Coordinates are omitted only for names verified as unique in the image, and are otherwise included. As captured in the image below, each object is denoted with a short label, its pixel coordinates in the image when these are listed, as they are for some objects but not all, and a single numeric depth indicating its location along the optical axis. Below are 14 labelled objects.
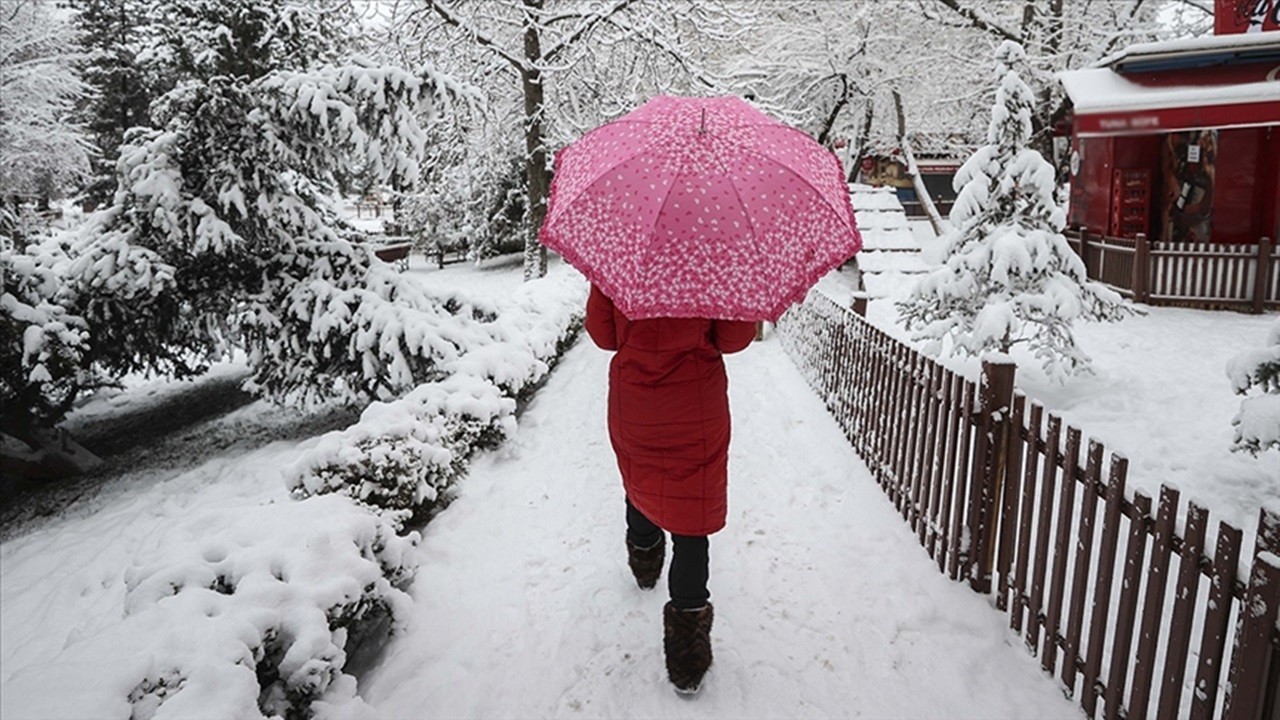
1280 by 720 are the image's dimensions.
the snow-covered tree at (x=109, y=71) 25.55
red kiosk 5.80
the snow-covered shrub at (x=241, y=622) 2.15
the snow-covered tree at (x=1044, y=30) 16.80
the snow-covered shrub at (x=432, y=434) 4.06
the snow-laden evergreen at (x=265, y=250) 6.66
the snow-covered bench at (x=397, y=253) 20.23
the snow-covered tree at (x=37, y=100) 23.72
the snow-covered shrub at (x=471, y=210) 22.45
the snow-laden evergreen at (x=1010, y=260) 7.07
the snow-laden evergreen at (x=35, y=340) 5.98
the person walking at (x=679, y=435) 2.65
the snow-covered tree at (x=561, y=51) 13.80
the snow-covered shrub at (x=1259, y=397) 4.10
